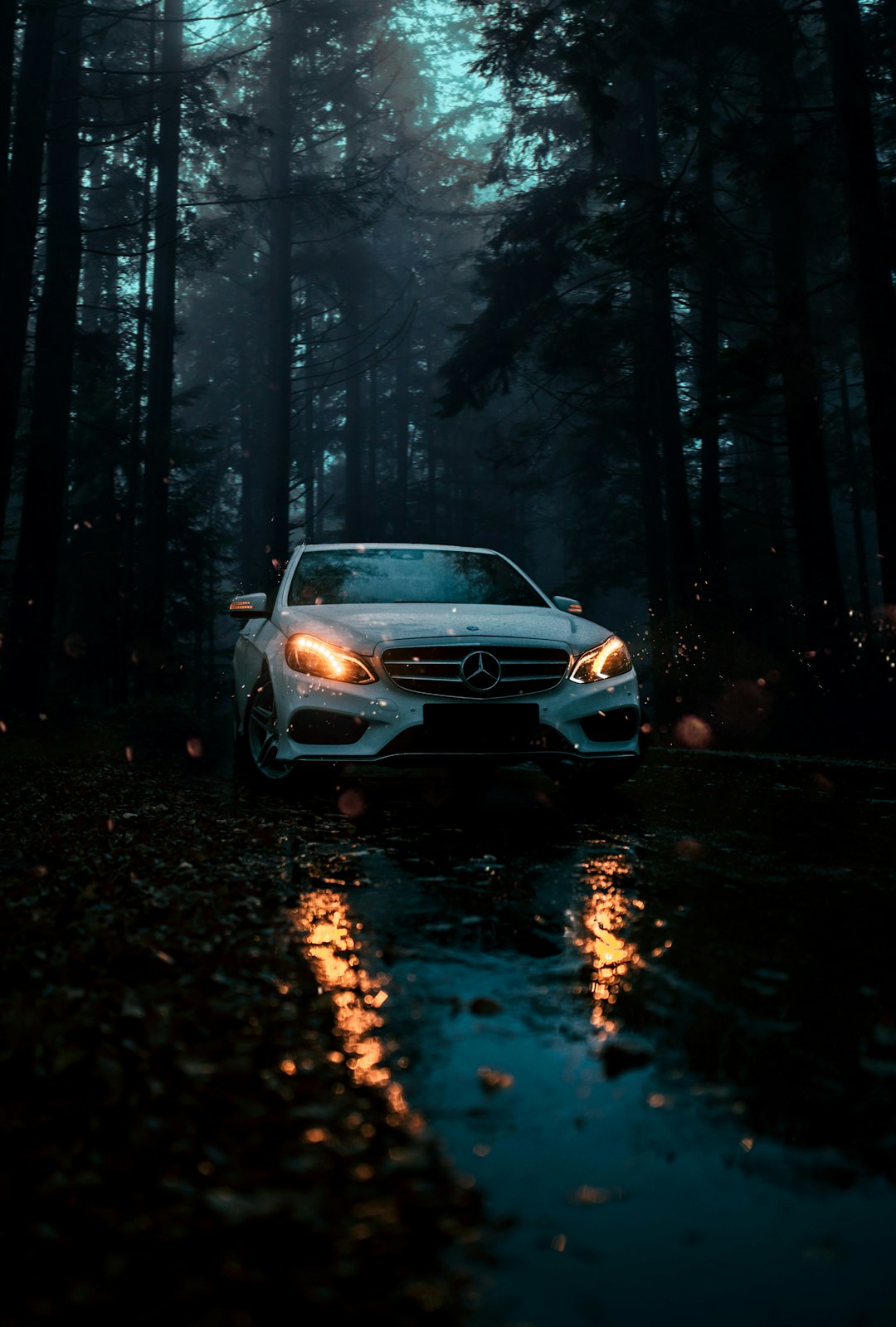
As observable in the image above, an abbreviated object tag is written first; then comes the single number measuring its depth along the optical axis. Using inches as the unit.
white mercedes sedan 284.2
